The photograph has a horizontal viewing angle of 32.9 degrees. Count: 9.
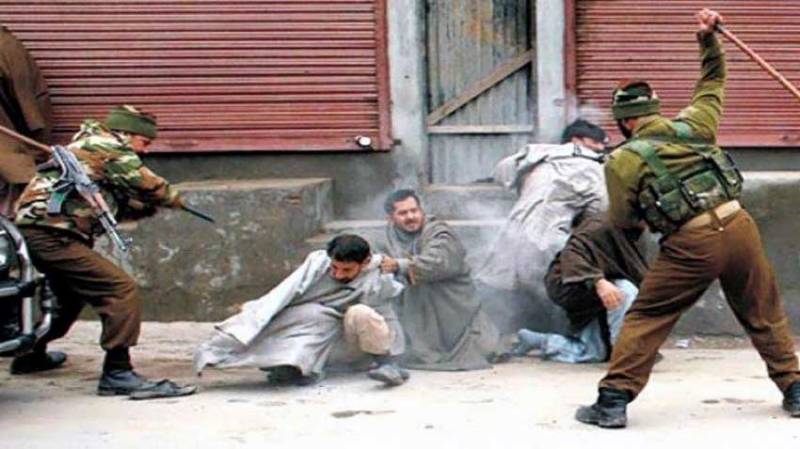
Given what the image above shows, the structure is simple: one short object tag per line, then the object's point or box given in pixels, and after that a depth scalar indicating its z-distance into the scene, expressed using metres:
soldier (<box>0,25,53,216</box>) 9.07
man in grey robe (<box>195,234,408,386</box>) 7.05
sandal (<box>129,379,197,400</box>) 6.97
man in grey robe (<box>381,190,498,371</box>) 7.69
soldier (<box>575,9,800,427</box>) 6.16
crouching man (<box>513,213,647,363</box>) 7.52
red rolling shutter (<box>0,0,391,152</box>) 9.52
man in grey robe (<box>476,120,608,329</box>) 7.96
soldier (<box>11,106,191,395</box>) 6.93
